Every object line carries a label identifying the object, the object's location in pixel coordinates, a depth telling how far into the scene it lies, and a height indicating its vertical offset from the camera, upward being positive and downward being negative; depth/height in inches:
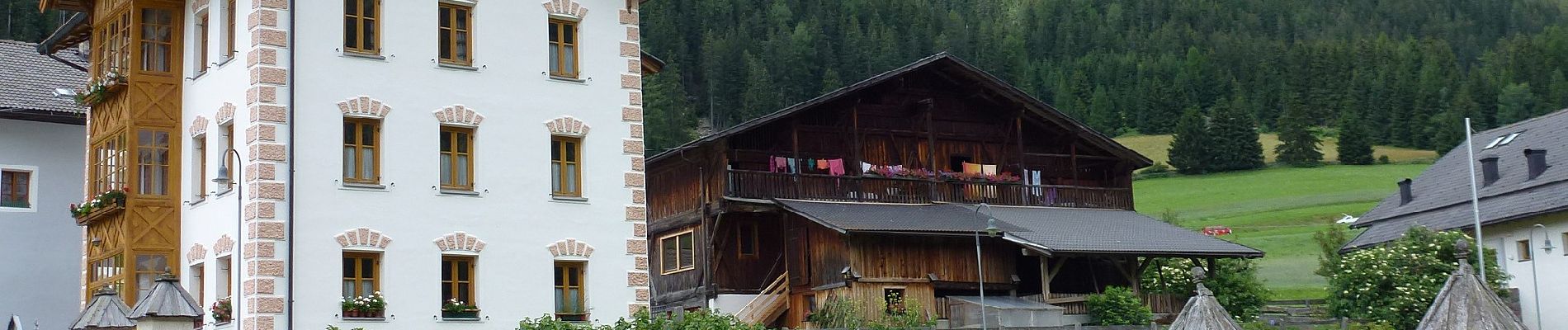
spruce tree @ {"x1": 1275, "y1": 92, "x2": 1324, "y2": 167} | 4771.2 +418.6
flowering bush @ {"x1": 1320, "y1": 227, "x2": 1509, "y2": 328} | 1640.0 +8.9
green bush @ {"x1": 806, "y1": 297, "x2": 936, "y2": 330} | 1485.0 -7.2
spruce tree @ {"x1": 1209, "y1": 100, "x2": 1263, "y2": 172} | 4714.6 +421.5
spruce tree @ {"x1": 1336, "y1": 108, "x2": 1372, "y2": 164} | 4694.9 +408.6
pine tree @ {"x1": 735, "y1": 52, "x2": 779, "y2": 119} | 5319.9 +692.8
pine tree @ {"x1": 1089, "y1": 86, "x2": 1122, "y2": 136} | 5757.9 +635.1
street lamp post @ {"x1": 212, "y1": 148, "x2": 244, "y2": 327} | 1072.0 +71.1
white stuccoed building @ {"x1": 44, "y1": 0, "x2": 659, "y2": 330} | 1089.4 +114.7
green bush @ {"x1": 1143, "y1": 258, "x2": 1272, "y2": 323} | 1688.0 +10.5
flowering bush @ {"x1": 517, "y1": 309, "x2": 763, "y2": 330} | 1103.6 -2.8
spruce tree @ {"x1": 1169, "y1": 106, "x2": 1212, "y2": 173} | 4638.3 +406.6
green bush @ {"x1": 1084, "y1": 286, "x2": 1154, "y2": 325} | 1574.8 -9.8
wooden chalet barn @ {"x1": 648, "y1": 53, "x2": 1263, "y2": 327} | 1567.4 +99.8
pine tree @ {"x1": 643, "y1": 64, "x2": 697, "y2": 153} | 4224.9 +566.8
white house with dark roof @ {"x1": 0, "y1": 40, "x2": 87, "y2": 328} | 1434.5 +127.2
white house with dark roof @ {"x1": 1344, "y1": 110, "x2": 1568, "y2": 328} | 1728.6 +87.3
